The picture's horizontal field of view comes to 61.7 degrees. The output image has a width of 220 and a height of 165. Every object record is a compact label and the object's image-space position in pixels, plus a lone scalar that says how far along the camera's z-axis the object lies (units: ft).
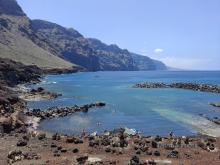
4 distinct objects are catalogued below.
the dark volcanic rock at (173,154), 71.20
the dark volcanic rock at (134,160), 64.74
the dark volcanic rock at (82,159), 66.43
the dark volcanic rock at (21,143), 77.57
